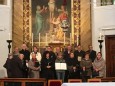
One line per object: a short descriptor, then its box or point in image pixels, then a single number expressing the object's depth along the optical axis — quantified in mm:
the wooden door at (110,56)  10648
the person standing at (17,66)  8035
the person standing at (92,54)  9405
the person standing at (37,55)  8914
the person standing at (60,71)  8295
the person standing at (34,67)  8322
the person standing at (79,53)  9173
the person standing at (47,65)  8329
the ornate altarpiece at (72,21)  11007
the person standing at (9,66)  8103
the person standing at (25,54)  8616
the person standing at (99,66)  8448
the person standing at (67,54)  8599
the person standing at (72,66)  8450
